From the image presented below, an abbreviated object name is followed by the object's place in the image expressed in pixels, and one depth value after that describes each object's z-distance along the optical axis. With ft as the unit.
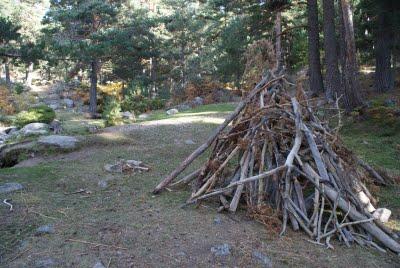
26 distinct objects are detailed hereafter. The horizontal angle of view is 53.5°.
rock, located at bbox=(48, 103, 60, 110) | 82.17
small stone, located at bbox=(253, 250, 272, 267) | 10.50
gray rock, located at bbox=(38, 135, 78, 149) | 24.58
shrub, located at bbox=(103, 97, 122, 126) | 38.96
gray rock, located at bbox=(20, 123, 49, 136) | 34.58
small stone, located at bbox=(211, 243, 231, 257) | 10.81
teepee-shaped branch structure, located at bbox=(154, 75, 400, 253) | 12.65
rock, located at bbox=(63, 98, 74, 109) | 85.97
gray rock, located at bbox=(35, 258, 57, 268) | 9.85
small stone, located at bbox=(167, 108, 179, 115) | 48.37
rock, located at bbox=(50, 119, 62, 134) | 35.57
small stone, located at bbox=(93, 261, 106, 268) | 9.89
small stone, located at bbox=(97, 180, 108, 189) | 17.08
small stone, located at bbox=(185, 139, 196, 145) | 26.68
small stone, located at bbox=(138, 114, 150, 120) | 47.48
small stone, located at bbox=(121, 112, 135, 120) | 46.11
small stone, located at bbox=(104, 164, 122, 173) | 19.62
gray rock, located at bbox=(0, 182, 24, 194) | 15.82
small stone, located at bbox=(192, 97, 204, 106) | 58.08
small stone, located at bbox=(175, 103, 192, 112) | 53.78
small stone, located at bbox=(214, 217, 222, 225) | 12.80
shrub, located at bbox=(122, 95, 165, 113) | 59.72
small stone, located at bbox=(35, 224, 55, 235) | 11.73
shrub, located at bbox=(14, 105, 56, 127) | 45.88
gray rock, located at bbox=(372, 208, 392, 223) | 13.91
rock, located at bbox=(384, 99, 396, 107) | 32.40
